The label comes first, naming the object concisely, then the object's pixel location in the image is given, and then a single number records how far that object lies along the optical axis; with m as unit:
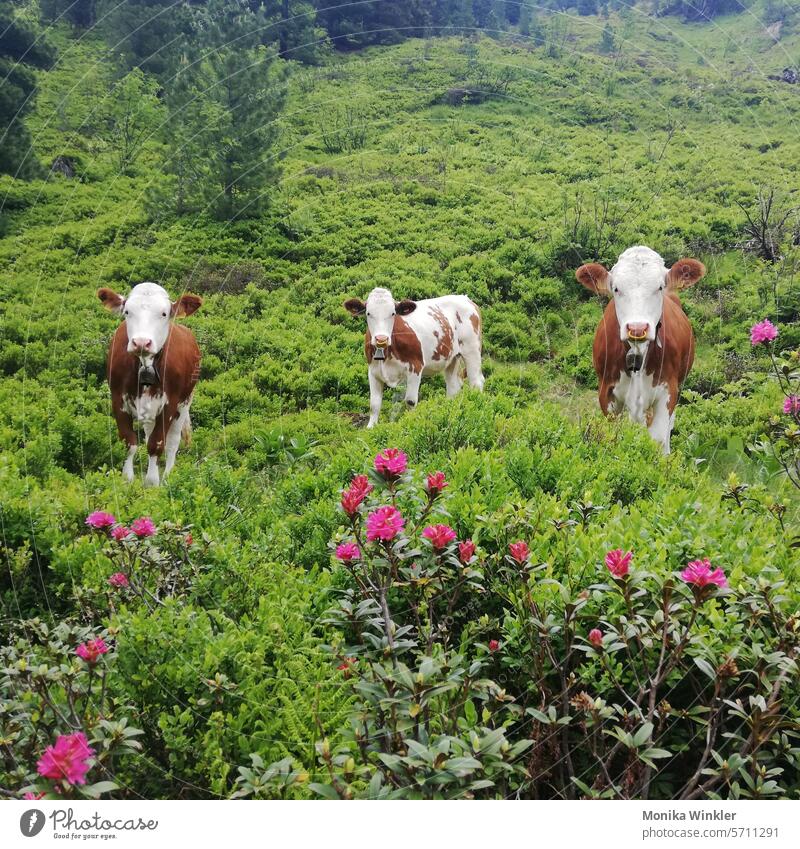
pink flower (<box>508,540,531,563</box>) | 2.24
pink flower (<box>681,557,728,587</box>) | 1.92
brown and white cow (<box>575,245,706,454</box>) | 5.40
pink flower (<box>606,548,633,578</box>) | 2.01
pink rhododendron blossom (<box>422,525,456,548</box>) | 2.12
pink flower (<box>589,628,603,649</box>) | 2.10
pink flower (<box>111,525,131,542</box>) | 2.86
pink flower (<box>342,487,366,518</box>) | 2.19
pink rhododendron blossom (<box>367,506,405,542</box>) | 2.05
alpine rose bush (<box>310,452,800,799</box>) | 1.93
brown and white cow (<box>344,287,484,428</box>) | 7.57
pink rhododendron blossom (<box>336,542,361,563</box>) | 2.16
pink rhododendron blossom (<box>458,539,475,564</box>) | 2.35
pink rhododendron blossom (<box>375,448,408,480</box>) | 2.35
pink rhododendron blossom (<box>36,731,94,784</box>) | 1.55
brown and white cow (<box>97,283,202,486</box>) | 5.91
